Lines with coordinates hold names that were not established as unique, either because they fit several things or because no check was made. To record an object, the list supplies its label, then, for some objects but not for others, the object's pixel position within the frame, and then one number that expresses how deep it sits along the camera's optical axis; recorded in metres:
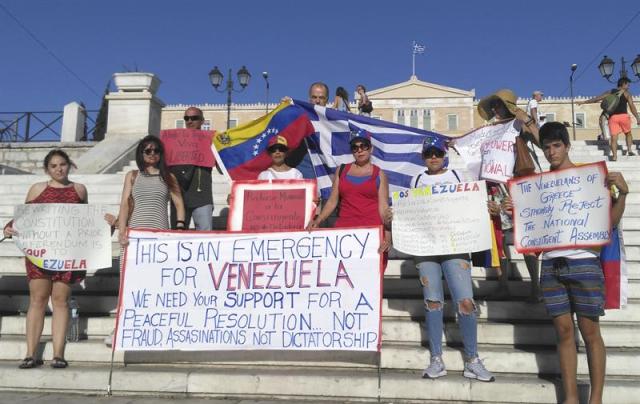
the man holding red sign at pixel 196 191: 5.62
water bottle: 5.01
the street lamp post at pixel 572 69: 30.39
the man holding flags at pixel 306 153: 6.70
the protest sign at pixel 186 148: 5.82
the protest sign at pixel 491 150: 5.18
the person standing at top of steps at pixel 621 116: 10.67
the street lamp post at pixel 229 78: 20.84
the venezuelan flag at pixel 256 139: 6.48
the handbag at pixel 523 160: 4.94
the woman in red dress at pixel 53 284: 4.60
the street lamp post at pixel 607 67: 17.53
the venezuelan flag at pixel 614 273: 3.83
